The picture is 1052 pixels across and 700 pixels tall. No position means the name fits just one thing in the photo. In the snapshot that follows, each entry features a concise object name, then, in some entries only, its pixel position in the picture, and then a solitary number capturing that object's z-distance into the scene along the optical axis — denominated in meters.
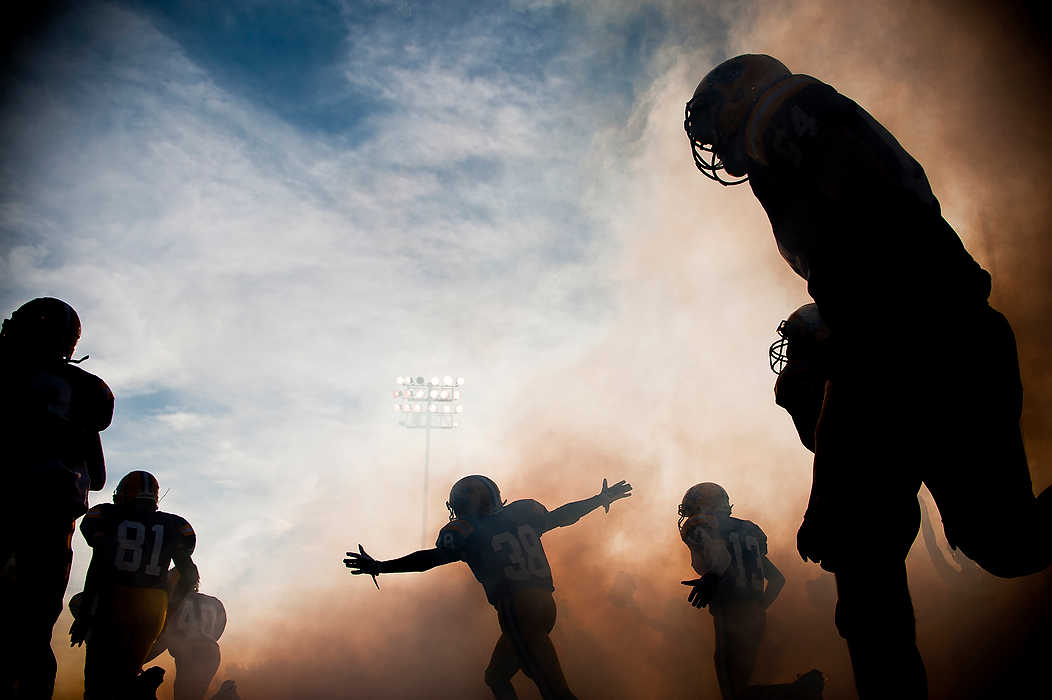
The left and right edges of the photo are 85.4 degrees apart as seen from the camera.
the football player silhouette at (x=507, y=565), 5.36
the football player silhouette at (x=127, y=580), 5.32
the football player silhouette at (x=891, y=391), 1.73
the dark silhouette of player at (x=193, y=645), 8.77
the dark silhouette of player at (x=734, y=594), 5.34
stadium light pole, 29.84
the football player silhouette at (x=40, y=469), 3.03
